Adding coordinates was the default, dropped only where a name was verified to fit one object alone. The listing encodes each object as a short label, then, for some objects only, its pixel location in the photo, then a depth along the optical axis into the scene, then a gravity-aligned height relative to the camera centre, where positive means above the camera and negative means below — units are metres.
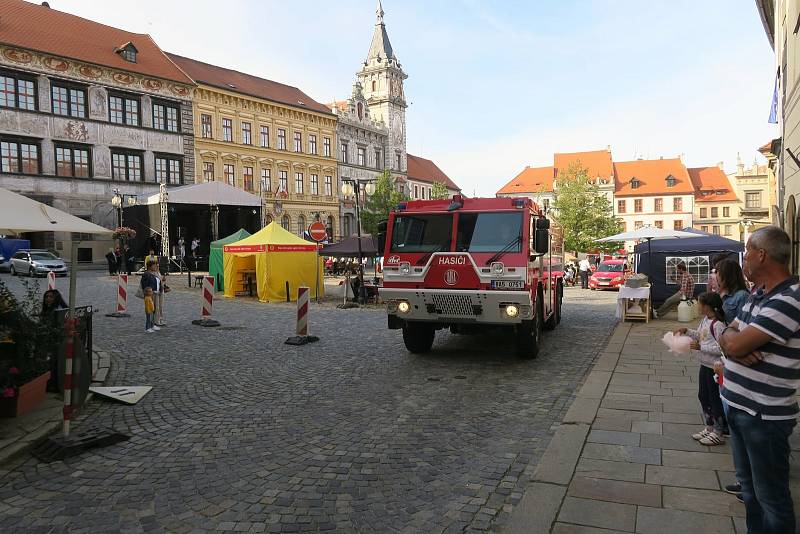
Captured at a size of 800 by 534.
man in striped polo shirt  2.75 -0.61
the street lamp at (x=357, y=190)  19.33 +2.43
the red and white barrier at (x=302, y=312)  11.18 -1.07
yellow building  47.22 +10.68
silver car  27.56 -0.01
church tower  71.38 +20.55
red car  28.20 -1.19
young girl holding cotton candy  4.66 -0.91
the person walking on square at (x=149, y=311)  12.19 -1.08
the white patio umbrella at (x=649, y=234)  16.27 +0.50
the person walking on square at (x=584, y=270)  29.28 -0.90
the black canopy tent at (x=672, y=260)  16.11 -0.25
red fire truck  8.59 -0.17
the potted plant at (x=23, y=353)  5.82 -0.98
